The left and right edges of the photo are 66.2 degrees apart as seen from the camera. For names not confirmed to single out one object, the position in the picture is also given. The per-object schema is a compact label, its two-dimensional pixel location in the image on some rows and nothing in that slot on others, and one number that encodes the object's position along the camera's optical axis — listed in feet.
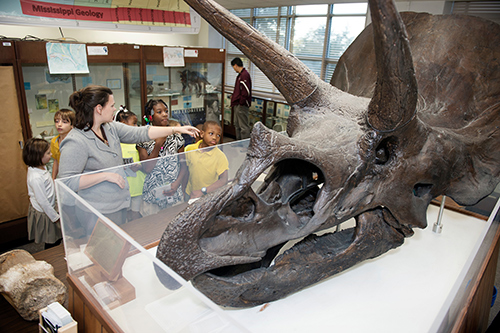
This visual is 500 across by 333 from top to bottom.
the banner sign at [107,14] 13.52
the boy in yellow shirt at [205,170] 8.73
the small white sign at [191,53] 18.56
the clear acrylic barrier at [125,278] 4.17
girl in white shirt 11.16
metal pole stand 9.09
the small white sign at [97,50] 14.67
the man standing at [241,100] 24.27
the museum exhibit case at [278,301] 4.90
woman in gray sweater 7.32
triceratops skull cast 4.31
